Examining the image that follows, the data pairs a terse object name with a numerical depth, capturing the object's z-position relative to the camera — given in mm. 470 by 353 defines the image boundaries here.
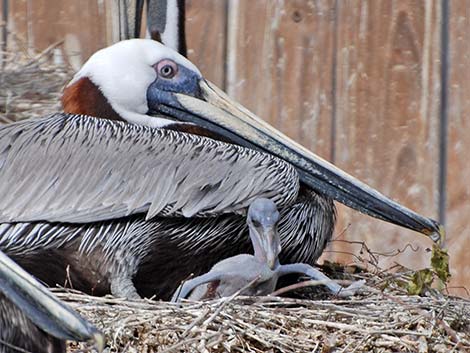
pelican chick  8094
